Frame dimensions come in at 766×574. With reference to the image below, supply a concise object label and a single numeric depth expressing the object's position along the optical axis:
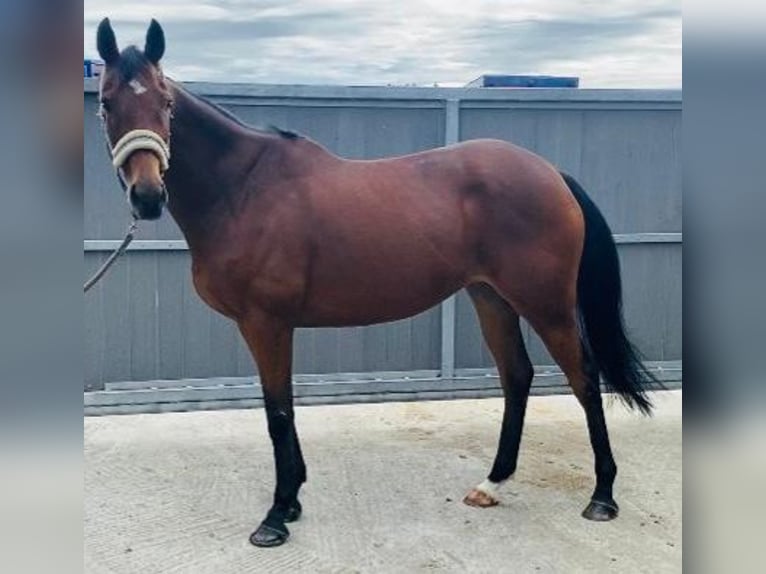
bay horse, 2.63
